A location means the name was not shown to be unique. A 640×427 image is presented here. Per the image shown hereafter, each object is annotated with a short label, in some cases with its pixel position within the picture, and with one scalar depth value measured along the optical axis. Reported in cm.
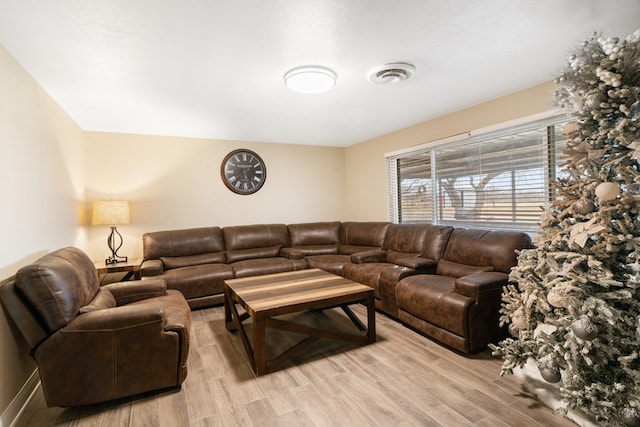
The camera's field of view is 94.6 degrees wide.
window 284
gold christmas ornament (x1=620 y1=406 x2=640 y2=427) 141
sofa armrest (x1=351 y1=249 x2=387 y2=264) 390
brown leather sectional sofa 246
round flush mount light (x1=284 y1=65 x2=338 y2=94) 229
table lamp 355
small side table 346
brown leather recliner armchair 173
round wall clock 472
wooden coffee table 222
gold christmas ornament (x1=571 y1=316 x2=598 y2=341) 146
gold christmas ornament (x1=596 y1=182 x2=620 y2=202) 152
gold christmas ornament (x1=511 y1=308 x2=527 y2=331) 188
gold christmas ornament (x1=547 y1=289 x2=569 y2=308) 162
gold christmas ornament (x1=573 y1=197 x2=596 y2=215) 167
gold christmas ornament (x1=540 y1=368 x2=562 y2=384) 169
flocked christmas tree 148
